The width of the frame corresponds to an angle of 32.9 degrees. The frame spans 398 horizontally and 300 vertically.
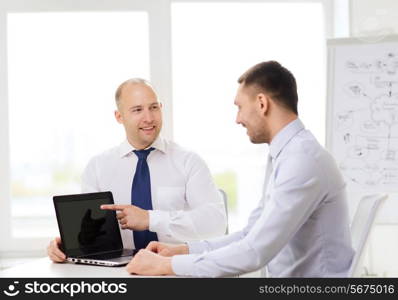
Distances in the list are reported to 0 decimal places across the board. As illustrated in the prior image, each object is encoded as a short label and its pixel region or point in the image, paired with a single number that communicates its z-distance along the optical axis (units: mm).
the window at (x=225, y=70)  4637
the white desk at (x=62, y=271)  2221
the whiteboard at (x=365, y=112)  4227
